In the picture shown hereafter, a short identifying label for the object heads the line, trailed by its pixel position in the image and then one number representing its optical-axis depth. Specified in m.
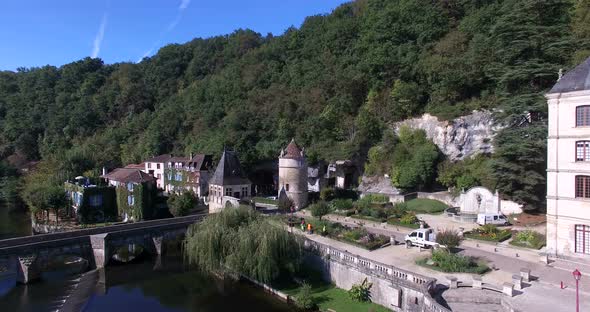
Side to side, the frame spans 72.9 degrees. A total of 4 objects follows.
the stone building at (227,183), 38.19
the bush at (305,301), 18.89
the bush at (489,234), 22.95
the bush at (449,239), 20.95
